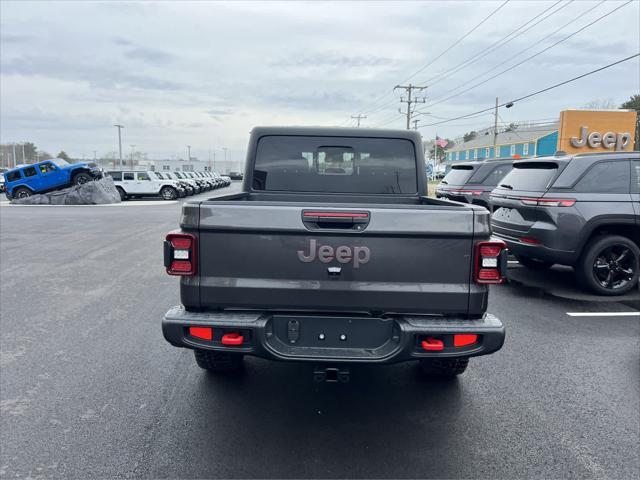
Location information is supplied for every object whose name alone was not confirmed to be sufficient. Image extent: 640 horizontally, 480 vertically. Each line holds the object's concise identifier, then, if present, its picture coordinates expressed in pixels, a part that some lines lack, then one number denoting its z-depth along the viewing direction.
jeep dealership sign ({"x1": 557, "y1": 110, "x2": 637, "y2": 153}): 29.16
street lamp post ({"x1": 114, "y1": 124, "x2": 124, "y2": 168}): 70.44
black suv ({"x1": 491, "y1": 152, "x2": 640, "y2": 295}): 6.54
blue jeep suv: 25.98
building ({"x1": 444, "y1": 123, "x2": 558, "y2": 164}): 60.06
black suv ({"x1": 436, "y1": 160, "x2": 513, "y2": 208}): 13.46
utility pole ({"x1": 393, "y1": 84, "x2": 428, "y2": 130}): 56.38
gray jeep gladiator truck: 2.87
